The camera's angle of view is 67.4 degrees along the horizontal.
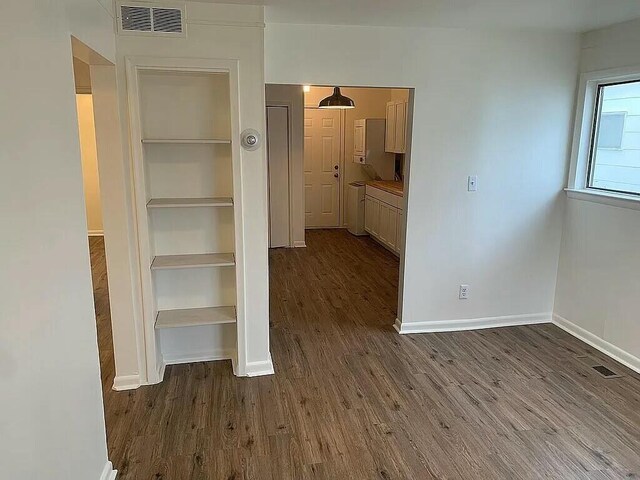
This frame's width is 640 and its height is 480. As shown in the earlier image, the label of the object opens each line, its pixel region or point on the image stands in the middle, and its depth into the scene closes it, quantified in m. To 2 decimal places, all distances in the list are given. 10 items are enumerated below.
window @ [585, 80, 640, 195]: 3.48
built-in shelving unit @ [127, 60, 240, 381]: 3.03
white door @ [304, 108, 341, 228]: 8.12
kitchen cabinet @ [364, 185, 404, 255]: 6.29
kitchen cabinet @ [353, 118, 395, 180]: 7.43
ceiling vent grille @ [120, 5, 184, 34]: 2.76
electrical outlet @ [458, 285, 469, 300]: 4.07
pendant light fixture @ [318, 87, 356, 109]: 5.97
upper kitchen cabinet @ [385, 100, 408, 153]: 6.39
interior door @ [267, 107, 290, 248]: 6.71
